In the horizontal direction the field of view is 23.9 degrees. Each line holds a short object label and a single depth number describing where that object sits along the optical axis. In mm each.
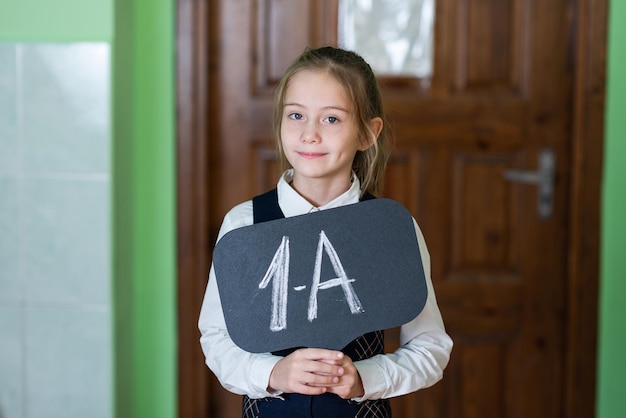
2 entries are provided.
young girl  2071
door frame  3131
